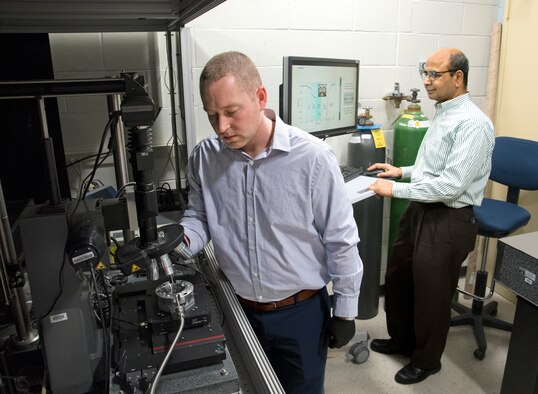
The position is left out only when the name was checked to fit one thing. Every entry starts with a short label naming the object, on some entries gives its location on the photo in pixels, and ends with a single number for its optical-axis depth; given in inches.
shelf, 49.8
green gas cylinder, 97.3
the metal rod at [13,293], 39.9
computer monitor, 74.5
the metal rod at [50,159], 32.4
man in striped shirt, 74.4
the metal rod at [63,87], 32.1
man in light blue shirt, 47.5
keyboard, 82.7
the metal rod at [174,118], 75.6
